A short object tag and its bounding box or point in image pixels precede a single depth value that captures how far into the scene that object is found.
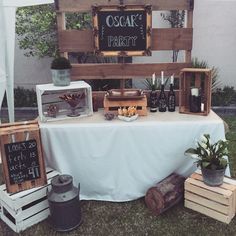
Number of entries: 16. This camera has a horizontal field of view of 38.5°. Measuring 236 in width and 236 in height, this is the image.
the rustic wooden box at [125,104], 3.06
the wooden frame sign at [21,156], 2.66
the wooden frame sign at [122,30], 3.00
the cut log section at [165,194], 2.85
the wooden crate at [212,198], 2.70
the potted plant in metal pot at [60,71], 2.96
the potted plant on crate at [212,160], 2.73
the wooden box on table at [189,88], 3.01
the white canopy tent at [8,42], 3.34
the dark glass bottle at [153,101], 3.18
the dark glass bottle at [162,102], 3.17
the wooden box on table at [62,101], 2.97
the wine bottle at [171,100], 3.16
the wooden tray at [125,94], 3.08
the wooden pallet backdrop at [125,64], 3.10
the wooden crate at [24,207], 2.65
